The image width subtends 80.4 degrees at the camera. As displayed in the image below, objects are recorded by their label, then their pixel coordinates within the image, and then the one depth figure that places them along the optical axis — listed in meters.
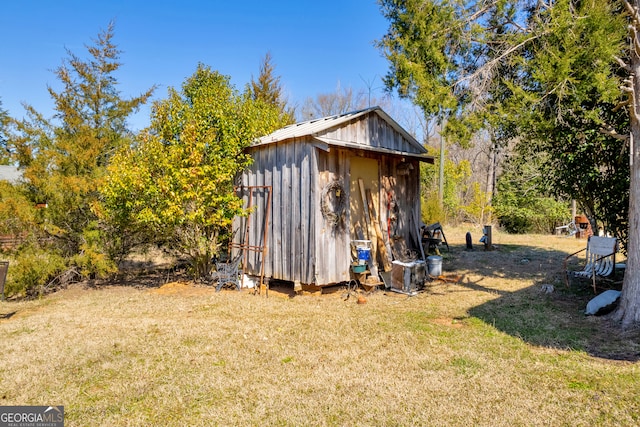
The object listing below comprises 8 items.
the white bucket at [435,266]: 7.86
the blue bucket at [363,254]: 6.90
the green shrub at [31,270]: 6.78
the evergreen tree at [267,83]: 17.31
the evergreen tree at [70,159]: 7.15
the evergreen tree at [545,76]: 4.76
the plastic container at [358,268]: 6.86
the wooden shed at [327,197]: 6.49
